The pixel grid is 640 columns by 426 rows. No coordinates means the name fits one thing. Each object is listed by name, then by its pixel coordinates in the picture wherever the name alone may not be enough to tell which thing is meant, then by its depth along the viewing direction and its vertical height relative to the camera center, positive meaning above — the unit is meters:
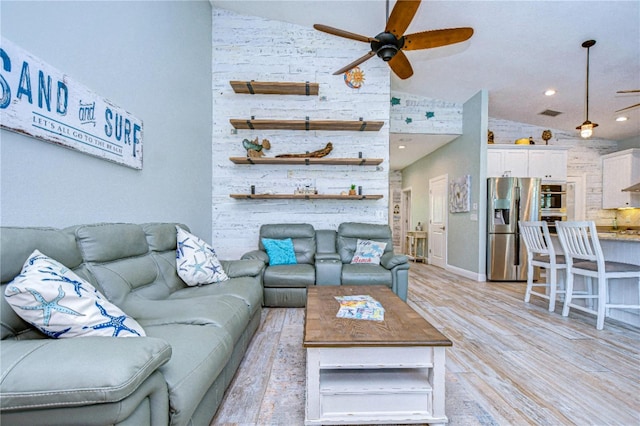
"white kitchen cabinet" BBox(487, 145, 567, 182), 5.21 +0.93
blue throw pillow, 3.57 -0.52
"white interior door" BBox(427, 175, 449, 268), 6.10 -0.20
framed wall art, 5.10 +0.34
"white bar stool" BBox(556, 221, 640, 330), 2.65 -0.50
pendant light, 3.43 +1.07
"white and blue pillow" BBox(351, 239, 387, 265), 3.60 -0.51
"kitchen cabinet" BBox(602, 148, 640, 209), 5.50 +0.73
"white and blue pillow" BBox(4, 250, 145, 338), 1.05 -0.37
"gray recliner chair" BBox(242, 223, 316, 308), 3.21 -0.80
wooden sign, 1.35 +0.55
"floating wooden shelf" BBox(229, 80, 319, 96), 3.83 +1.66
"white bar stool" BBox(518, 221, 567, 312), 3.18 -0.52
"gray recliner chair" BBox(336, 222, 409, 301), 3.19 -0.69
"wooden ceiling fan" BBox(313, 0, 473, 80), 2.28 +1.46
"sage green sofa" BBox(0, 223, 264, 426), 0.75 -0.49
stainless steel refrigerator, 4.72 -0.23
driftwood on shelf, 3.98 +0.77
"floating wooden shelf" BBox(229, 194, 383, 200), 3.92 +0.19
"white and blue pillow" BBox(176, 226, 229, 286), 2.35 -0.45
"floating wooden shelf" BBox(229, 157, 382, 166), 3.88 +0.68
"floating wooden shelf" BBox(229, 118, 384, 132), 3.86 +1.17
